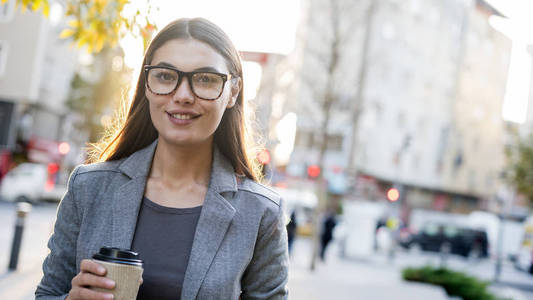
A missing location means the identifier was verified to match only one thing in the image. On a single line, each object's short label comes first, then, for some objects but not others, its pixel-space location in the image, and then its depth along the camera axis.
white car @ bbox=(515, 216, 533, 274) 30.31
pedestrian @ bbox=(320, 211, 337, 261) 22.16
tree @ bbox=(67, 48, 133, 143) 39.06
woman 2.23
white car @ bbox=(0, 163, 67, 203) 26.72
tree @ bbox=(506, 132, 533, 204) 27.88
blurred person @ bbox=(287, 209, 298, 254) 19.33
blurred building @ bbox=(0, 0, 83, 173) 30.31
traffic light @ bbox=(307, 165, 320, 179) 26.84
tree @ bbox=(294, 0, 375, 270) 19.30
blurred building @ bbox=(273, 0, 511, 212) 47.66
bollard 10.84
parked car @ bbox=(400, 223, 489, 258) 36.59
